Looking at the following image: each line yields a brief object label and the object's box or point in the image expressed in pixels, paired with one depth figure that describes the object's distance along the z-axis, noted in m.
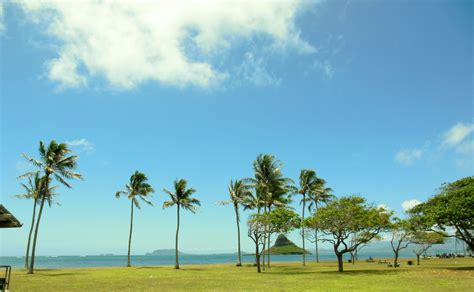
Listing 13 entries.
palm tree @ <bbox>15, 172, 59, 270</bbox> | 51.61
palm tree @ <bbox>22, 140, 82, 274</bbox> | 43.34
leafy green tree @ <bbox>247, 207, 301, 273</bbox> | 43.12
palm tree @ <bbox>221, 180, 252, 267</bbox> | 60.09
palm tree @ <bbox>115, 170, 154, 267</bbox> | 60.53
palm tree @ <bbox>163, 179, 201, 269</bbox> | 60.38
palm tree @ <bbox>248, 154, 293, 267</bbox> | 56.97
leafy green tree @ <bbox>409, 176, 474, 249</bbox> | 36.66
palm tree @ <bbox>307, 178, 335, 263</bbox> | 68.54
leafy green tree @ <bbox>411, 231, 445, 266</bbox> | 60.20
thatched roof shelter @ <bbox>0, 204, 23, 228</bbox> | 14.66
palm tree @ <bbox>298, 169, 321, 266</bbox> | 67.88
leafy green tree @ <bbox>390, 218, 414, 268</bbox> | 44.14
